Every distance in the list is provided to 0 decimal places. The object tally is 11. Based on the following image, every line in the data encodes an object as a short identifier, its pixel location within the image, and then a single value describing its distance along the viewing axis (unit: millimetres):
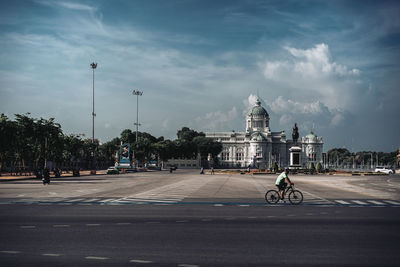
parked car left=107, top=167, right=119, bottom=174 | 79875
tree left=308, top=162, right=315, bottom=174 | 84250
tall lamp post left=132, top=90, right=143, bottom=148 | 131962
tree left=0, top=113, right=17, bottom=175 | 56656
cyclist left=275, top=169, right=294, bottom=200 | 23031
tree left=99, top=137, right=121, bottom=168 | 157000
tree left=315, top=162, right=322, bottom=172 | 86694
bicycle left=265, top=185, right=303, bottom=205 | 23831
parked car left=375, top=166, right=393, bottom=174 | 94475
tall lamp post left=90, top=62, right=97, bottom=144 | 100325
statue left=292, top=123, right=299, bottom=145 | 93375
